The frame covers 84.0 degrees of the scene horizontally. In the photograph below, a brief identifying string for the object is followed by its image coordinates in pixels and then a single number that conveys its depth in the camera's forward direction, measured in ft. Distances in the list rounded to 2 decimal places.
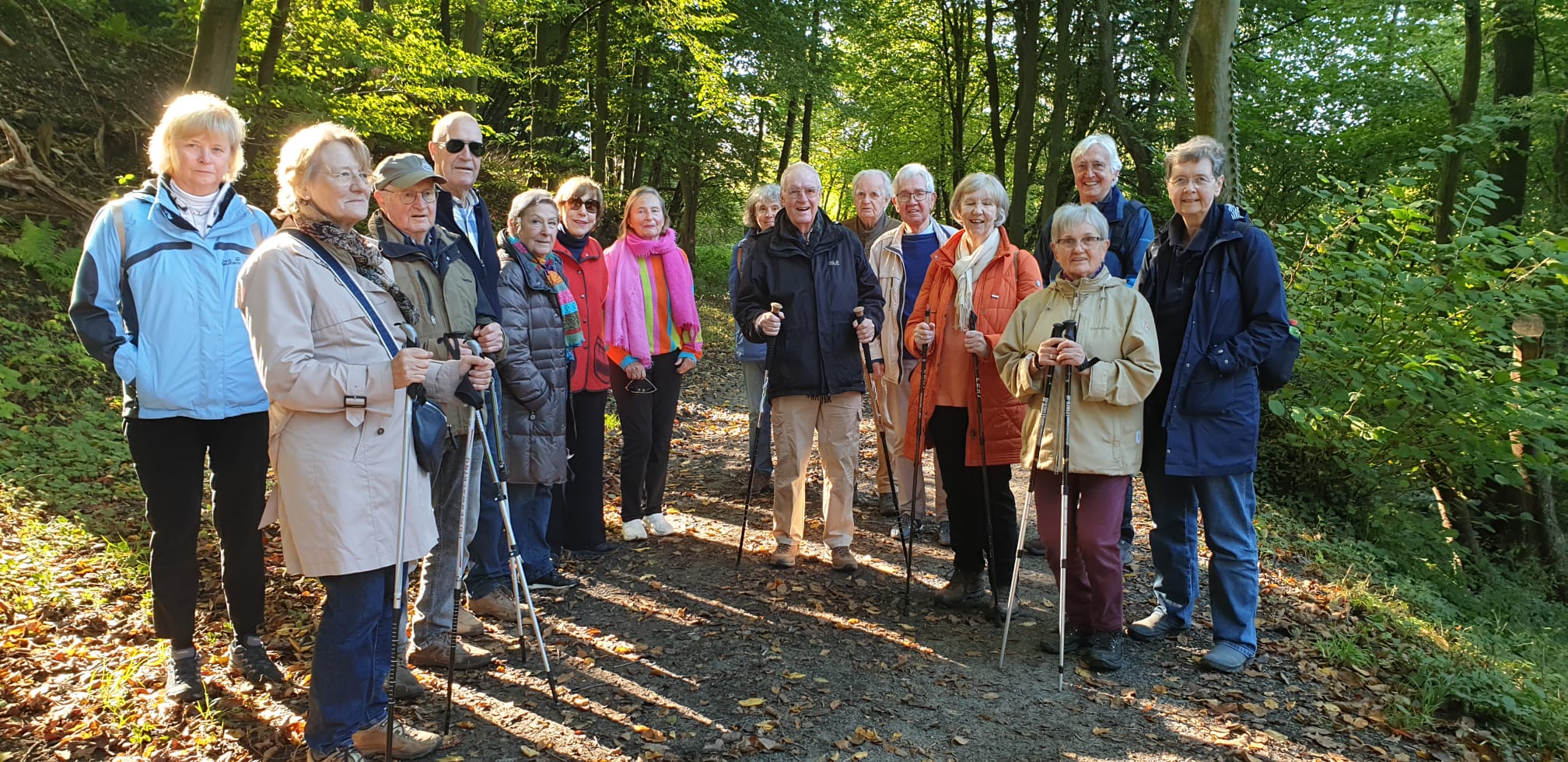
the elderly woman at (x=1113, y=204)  16.38
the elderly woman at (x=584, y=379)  18.17
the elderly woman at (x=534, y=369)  15.30
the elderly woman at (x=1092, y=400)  13.29
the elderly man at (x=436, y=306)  11.95
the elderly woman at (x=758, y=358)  21.20
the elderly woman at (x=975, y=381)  15.34
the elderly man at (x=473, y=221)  14.25
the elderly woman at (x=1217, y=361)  13.43
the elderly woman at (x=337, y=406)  9.14
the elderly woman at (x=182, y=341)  11.34
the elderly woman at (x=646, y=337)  18.94
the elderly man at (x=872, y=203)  19.12
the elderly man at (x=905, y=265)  18.31
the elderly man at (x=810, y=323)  16.80
